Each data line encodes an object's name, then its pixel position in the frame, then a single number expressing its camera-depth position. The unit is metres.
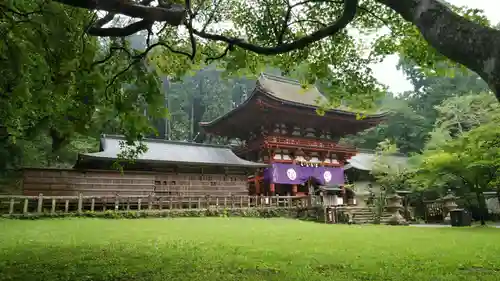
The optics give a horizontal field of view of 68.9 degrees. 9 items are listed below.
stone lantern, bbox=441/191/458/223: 20.11
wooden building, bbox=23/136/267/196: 17.52
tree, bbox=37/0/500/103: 2.75
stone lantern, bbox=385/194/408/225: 18.70
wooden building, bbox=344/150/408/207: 28.25
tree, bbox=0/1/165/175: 3.92
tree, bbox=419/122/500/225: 12.26
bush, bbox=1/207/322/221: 15.50
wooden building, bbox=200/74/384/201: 25.59
